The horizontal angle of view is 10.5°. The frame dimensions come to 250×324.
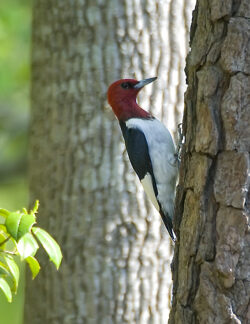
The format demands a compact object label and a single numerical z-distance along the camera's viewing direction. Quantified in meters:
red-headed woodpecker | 8.37
